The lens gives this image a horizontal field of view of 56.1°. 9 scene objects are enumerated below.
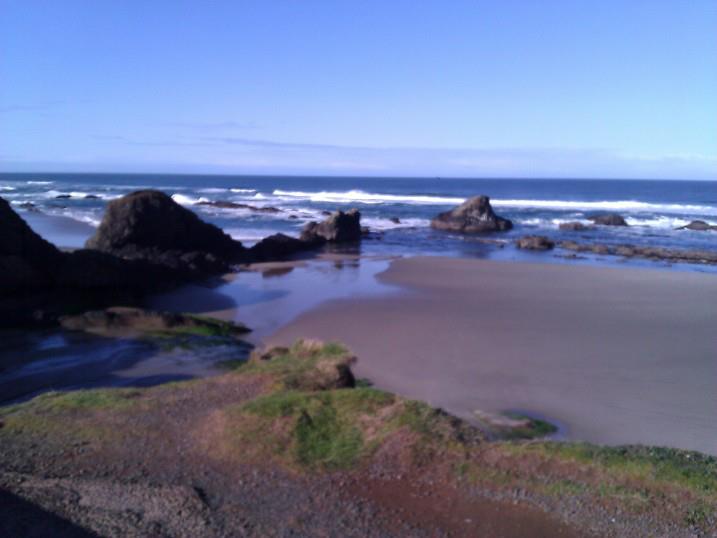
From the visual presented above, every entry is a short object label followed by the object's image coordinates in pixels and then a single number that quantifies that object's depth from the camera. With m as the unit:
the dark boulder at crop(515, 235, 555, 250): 32.16
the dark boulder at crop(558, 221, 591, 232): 41.04
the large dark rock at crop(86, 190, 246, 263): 23.03
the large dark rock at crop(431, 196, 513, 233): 41.00
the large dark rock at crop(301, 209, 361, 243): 33.19
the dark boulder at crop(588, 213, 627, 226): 43.57
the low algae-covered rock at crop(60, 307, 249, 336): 14.62
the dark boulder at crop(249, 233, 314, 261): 26.59
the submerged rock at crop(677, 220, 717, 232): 40.59
